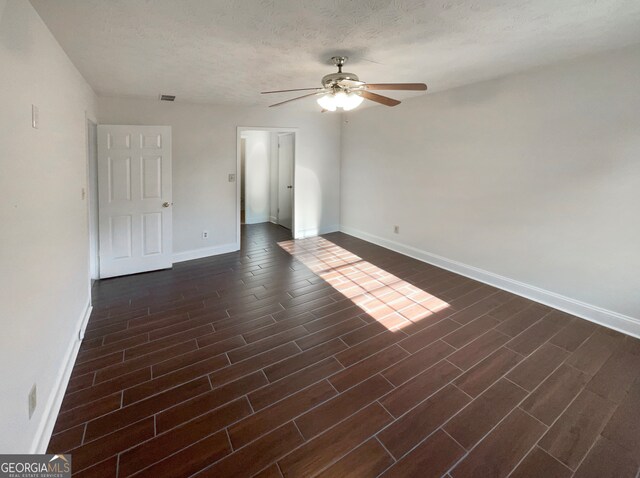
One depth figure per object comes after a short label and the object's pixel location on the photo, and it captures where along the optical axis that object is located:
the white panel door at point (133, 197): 4.00
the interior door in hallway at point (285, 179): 6.61
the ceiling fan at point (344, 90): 2.70
